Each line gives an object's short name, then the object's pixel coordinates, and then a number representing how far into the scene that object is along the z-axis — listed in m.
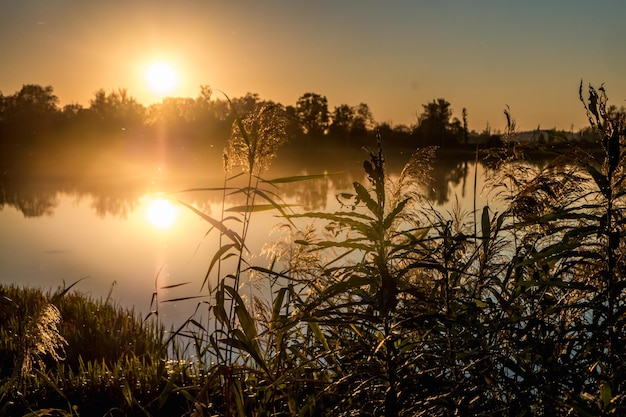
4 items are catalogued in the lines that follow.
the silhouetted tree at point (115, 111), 95.00
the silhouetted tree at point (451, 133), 70.51
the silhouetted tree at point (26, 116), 86.75
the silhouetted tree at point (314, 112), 92.31
